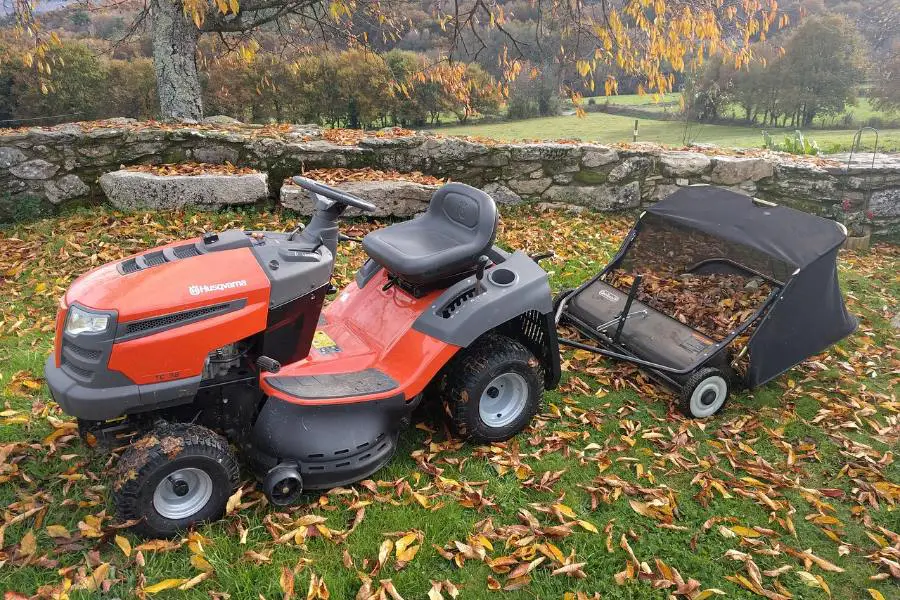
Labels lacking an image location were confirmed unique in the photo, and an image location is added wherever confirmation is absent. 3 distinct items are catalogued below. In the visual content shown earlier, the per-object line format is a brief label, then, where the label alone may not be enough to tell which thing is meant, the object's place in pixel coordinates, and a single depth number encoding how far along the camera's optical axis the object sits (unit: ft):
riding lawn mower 7.60
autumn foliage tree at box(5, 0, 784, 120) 15.99
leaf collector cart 12.24
